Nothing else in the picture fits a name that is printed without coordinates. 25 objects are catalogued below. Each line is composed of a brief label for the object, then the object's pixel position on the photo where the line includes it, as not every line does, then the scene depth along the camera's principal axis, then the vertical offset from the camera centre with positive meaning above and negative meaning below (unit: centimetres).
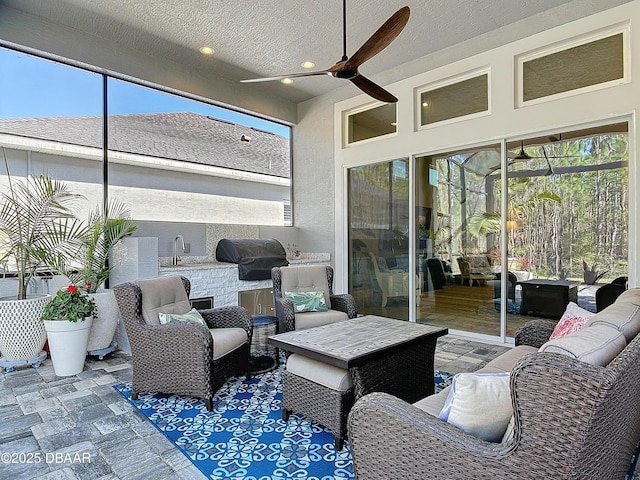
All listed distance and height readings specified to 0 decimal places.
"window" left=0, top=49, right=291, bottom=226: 420 +127
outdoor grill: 515 -22
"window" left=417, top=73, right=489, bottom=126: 466 +181
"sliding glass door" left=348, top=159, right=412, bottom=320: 549 +1
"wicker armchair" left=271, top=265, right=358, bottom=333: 380 -63
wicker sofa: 104 -63
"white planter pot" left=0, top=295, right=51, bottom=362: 346 -81
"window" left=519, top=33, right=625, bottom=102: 375 +180
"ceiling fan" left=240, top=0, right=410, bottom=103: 265 +142
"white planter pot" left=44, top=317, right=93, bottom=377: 343 -95
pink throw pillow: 229 -51
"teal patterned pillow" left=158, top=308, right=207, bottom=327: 305 -63
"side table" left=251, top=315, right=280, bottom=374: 367 -120
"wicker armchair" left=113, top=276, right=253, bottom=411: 276 -84
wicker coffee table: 231 -82
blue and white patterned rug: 207 -124
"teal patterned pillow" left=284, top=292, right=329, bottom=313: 407 -67
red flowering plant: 346 -61
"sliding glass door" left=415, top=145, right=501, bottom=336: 463 +1
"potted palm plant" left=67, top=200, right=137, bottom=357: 392 -35
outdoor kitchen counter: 458 -52
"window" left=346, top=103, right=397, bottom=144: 560 +181
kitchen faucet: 513 -8
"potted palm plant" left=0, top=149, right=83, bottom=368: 351 -10
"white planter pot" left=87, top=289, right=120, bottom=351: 389 -84
